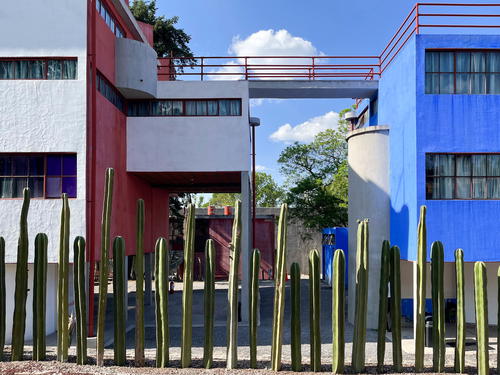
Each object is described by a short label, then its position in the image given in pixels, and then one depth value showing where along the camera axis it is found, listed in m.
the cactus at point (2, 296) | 11.63
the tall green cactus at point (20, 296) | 11.53
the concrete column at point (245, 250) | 17.94
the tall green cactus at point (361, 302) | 11.14
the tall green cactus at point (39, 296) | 11.55
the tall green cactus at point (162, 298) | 11.07
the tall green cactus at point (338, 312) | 10.91
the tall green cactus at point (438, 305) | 11.08
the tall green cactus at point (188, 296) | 11.34
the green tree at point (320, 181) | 30.84
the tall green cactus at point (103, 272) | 11.22
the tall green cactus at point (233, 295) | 11.33
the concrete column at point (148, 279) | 22.69
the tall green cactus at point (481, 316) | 10.54
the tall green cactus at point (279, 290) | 11.07
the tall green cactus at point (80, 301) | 11.38
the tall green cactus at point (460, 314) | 10.89
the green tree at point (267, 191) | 64.19
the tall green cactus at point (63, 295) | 11.47
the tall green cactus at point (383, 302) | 11.20
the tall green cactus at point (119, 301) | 11.29
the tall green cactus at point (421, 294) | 11.22
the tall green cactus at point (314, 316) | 11.02
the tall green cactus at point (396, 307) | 11.22
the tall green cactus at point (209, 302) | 11.31
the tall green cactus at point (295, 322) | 11.14
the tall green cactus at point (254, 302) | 11.16
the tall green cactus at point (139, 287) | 11.39
